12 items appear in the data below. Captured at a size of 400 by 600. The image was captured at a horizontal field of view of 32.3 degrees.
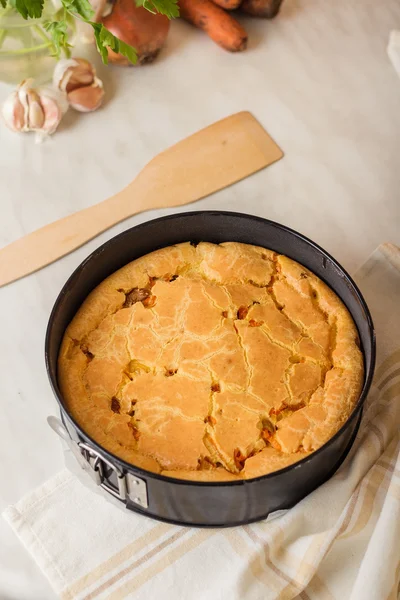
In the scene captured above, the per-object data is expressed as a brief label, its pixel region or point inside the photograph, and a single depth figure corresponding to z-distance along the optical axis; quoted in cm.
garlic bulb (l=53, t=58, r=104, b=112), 166
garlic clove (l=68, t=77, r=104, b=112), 172
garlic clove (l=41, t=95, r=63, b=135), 164
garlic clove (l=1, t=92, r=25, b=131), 162
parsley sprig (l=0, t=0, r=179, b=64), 138
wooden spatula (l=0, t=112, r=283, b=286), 153
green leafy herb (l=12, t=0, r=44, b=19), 136
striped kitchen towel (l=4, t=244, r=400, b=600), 114
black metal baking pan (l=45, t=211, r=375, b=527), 105
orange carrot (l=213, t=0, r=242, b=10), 184
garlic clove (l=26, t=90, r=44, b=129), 162
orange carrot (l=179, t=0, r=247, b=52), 185
